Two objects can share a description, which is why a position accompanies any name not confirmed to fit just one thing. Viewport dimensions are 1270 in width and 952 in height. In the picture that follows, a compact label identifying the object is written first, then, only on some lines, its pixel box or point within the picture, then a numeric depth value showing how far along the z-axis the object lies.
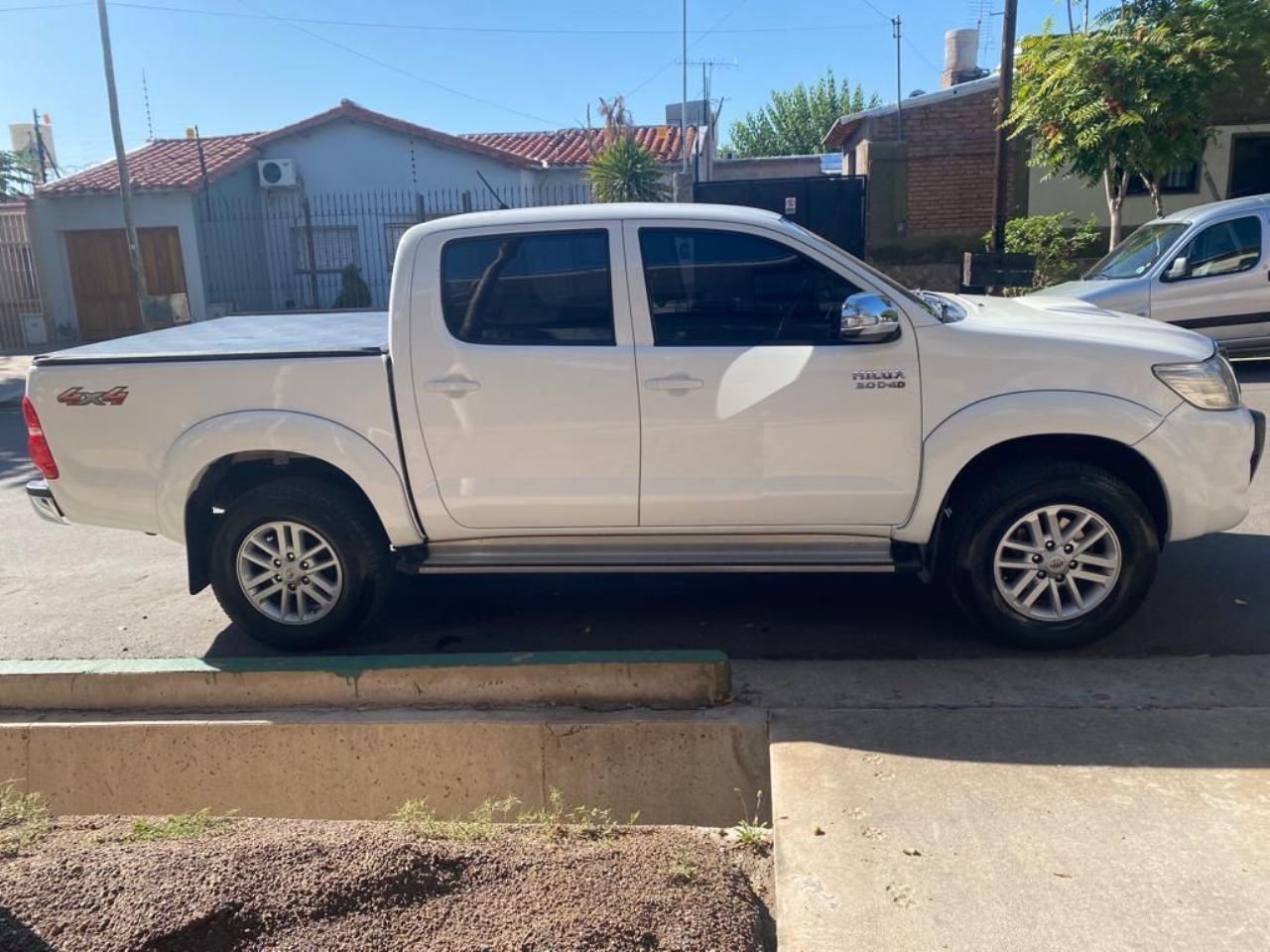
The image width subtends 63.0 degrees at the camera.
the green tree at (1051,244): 16.80
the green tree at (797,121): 57.38
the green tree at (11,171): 31.88
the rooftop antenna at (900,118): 19.22
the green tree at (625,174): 20.03
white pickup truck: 4.45
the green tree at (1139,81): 13.75
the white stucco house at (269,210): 21.33
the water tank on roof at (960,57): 25.72
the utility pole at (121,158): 16.89
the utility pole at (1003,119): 15.16
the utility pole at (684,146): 23.30
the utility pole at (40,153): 25.05
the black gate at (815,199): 19.02
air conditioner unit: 22.70
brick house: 18.92
